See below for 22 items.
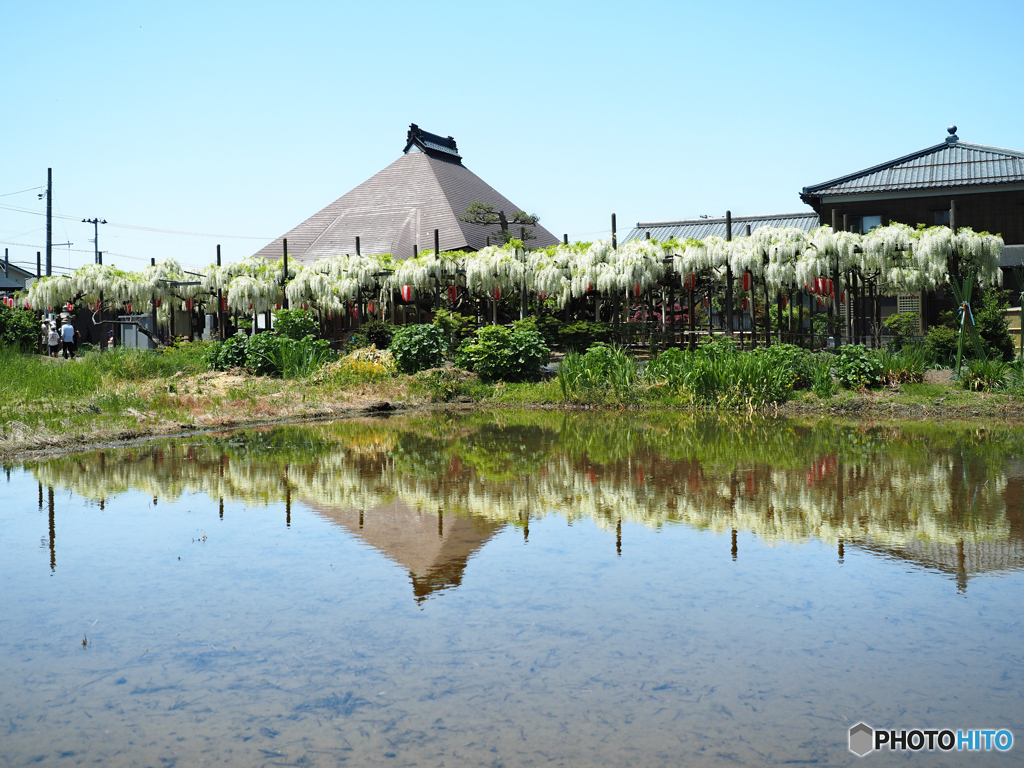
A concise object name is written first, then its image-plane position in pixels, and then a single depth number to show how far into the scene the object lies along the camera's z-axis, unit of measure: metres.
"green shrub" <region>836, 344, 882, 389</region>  17.22
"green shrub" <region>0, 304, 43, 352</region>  30.33
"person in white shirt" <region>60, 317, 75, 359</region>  26.27
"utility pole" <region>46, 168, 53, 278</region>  43.84
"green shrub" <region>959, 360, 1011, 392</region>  16.12
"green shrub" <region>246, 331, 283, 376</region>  20.89
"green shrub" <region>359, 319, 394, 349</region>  24.24
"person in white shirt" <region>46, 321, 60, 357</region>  27.36
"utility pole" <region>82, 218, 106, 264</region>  56.03
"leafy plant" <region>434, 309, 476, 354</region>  23.52
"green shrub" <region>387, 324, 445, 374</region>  20.89
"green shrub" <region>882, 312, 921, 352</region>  19.69
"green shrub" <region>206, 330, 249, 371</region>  21.59
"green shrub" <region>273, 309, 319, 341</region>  22.83
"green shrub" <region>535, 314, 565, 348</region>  22.94
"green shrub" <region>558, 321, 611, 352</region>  22.42
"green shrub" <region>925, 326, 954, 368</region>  18.08
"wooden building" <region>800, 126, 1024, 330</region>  27.98
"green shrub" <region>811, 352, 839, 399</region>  16.88
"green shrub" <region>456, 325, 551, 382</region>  20.47
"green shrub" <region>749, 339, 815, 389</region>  17.17
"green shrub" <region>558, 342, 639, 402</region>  18.06
